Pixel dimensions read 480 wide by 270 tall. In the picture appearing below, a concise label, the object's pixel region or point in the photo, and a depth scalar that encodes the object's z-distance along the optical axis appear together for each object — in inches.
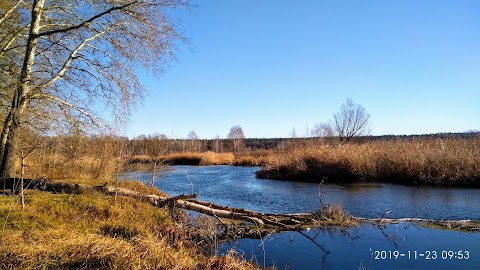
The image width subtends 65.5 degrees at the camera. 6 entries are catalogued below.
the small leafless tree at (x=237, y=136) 3977.1
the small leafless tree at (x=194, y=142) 3602.4
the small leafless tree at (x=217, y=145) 3629.2
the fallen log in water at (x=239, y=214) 427.8
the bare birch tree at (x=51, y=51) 460.1
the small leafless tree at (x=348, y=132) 2394.3
